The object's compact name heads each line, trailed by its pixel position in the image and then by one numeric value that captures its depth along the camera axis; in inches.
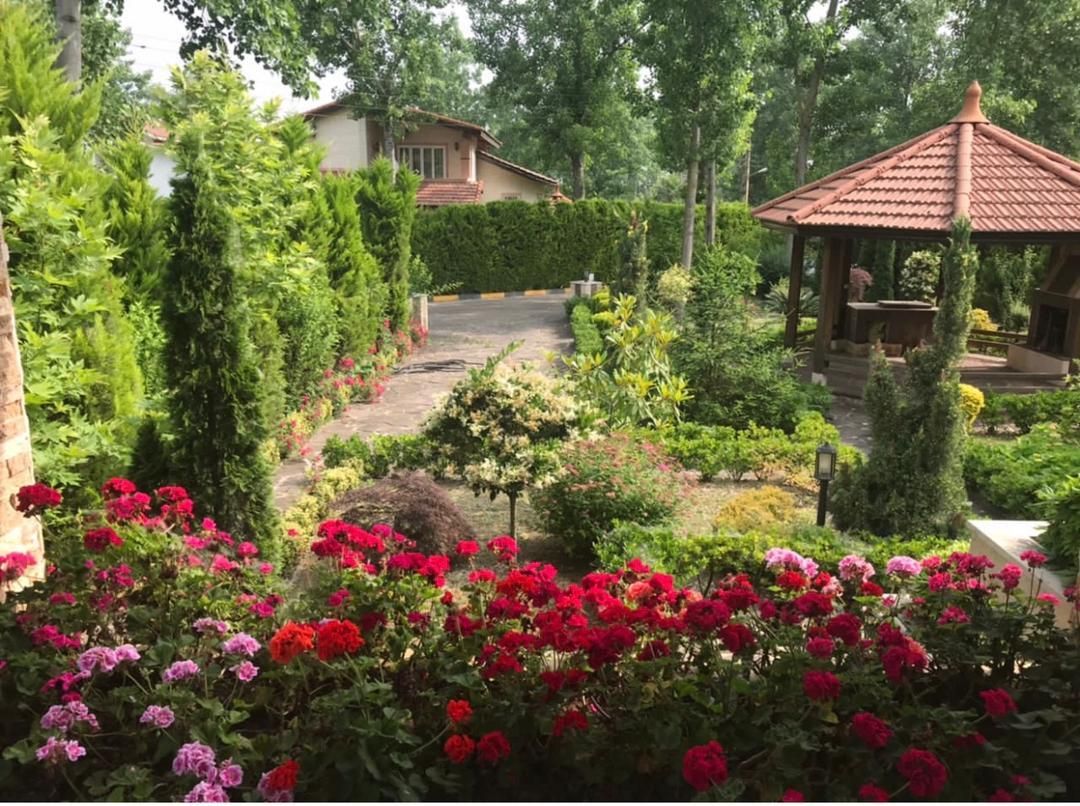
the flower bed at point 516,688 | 110.3
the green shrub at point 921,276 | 730.2
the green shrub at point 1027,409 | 412.5
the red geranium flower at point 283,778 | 98.8
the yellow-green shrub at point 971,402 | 396.8
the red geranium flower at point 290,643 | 115.6
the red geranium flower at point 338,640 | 114.5
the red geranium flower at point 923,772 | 92.0
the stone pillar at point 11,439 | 173.0
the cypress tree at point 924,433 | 247.8
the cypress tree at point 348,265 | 486.9
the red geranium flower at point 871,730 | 100.7
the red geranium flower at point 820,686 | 106.0
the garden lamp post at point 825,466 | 245.9
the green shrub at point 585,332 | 560.5
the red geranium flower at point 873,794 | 95.2
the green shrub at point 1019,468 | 294.4
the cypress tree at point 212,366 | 220.8
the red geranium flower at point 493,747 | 105.0
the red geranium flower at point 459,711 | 108.3
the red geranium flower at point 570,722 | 110.0
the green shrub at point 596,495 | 252.5
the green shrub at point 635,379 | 357.1
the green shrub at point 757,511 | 263.4
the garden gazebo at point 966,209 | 461.4
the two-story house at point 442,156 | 1246.3
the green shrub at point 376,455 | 327.9
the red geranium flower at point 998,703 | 106.3
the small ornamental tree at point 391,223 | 575.2
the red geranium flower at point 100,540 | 141.6
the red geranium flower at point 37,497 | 148.3
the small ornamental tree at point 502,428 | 249.6
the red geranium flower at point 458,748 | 104.3
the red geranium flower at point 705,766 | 94.7
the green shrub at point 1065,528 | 175.5
